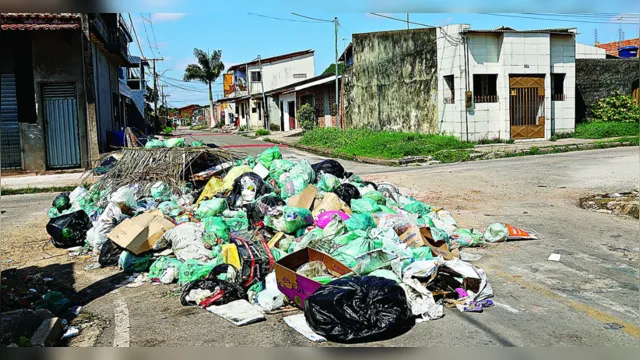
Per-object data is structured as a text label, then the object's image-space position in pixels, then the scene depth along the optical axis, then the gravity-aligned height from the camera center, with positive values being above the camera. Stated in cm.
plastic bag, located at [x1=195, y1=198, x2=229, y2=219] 751 -90
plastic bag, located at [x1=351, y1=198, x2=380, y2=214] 726 -93
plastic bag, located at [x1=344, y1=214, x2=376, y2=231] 621 -98
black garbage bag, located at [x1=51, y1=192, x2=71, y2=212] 914 -91
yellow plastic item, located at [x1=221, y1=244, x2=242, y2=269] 553 -116
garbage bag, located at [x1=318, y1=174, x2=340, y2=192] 841 -69
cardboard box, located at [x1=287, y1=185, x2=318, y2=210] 719 -79
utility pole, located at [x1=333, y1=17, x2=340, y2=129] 2873 +234
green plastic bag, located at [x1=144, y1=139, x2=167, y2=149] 954 +1
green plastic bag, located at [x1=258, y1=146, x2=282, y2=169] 959 -29
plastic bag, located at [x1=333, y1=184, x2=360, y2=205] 795 -81
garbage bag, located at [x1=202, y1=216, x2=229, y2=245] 634 -104
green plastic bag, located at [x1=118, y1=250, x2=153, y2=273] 622 -132
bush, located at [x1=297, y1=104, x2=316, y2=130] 3163 +135
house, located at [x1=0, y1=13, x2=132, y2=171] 1491 +139
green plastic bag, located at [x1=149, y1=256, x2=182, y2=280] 594 -132
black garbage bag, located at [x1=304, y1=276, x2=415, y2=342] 407 -131
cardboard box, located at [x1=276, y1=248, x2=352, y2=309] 455 -119
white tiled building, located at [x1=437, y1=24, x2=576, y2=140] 1925 +185
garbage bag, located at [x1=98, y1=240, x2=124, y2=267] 653 -128
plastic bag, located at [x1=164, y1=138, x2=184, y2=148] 959 +2
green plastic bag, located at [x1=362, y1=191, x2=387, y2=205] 791 -88
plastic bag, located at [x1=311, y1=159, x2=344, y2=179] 933 -53
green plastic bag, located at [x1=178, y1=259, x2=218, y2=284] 561 -131
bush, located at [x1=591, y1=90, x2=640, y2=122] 2200 +72
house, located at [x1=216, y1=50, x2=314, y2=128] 4703 +586
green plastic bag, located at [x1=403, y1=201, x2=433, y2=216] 786 -107
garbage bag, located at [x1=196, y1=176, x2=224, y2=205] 844 -73
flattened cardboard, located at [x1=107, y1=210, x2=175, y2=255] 621 -100
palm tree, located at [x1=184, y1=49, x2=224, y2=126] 5622 +770
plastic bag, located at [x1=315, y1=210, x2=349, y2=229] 641 -94
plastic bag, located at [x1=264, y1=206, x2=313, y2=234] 630 -93
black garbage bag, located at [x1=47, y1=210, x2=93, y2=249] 738 -110
